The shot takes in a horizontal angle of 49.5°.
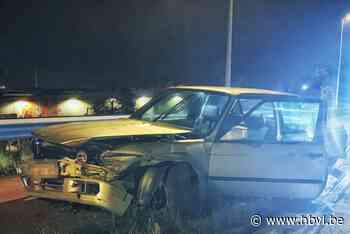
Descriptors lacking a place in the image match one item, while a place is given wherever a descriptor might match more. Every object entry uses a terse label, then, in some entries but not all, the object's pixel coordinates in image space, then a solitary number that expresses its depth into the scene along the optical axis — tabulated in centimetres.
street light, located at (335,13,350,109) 2383
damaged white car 415
